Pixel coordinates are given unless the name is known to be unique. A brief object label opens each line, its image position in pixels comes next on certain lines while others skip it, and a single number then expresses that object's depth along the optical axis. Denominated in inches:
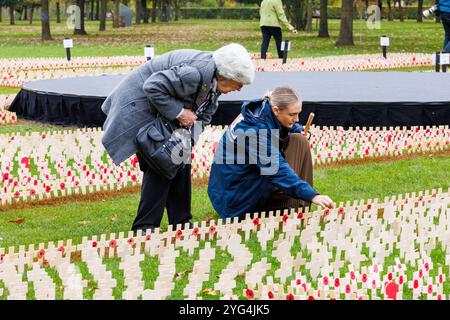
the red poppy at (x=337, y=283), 377.6
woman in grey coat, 461.1
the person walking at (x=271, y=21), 1687.8
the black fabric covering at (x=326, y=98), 869.3
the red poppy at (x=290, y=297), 360.1
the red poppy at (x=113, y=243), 444.5
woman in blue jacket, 487.9
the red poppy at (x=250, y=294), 376.2
